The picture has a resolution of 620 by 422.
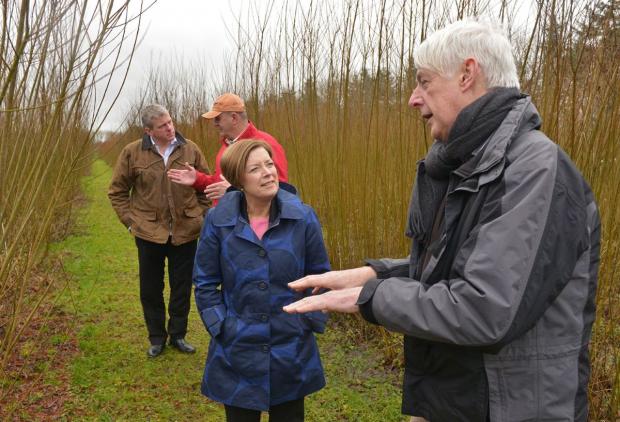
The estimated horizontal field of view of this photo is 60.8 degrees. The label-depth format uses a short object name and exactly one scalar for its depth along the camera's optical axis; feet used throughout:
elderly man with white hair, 3.52
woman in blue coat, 6.79
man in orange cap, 12.14
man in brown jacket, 12.52
